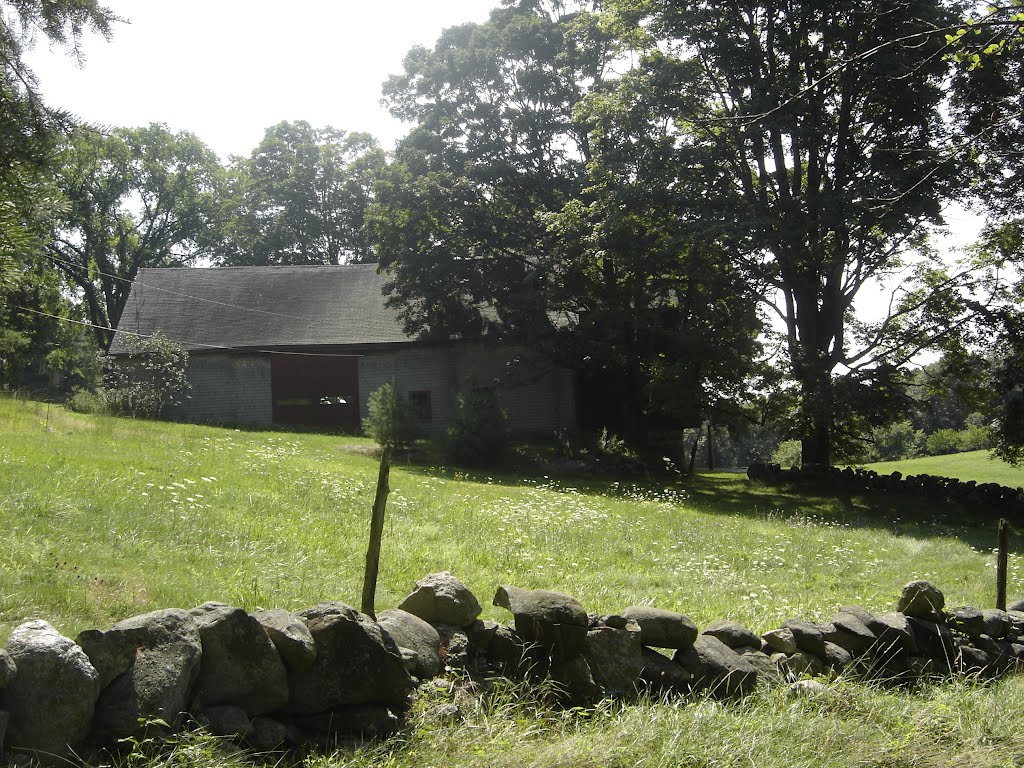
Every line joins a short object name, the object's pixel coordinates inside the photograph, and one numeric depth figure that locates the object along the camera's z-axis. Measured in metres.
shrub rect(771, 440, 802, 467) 62.63
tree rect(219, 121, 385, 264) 51.72
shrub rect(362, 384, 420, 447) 25.62
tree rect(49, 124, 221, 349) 49.53
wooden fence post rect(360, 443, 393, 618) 6.04
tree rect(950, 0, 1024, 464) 18.95
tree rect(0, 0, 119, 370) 5.10
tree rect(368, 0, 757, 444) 26.03
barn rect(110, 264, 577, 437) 32.00
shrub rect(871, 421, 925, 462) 61.76
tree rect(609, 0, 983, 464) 21.25
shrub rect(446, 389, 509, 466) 25.17
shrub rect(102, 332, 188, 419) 25.61
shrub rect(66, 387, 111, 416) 22.58
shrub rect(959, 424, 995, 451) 43.41
